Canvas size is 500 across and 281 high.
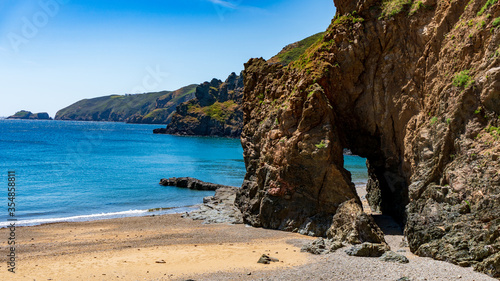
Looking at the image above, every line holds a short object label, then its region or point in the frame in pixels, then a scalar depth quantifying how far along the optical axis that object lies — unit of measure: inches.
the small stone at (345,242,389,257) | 821.2
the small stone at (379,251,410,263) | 748.6
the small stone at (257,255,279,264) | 830.3
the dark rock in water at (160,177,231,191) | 2208.4
